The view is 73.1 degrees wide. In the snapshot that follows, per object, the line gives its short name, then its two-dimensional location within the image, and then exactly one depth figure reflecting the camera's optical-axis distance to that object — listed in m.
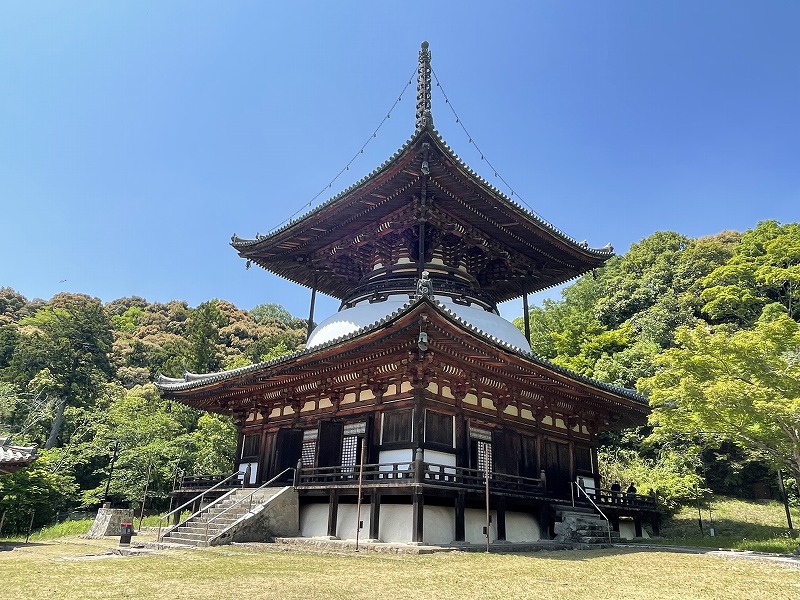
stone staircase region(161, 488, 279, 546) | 13.88
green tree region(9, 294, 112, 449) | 53.67
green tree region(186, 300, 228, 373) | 58.59
